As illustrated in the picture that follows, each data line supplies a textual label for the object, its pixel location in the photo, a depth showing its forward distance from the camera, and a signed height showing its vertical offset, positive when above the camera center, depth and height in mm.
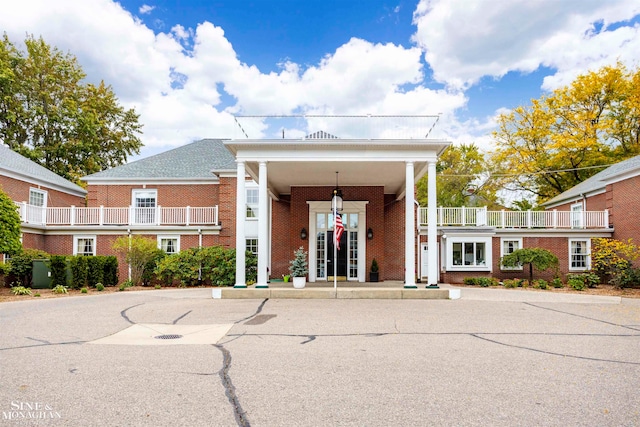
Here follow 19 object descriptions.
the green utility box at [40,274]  16703 -1347
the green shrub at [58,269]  16344 -1132
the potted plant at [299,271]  13959 -1026
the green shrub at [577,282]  17922 -1795
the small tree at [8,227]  14602 +358
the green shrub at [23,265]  16578 -1016
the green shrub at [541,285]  18594 -1955
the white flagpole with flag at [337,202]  13750 +1266
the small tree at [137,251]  17844 -540
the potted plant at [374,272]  17844 -1350
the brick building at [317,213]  13727 +1123
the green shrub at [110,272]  17538 -1337
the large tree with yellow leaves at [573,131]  29766 +7390
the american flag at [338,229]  13523 +273
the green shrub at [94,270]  16828 -1225
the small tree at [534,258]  19297 -862
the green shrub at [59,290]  15383 -1783
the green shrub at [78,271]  16422 -1213
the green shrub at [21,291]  14828 -1754
